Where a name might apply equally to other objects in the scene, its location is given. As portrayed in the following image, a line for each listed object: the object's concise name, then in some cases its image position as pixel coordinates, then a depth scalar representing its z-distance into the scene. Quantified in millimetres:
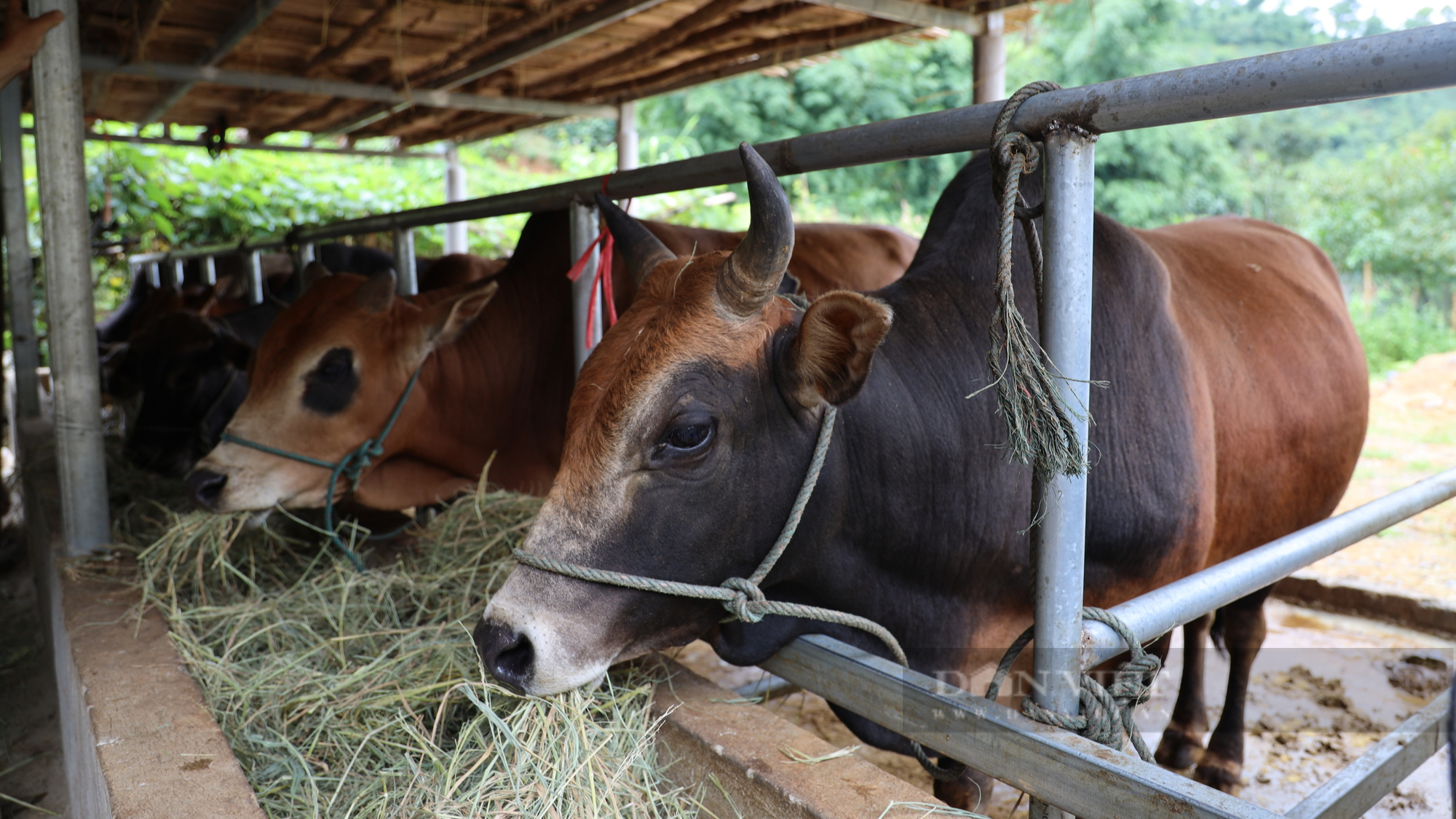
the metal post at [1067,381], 1451
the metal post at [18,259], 4160
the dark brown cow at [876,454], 1757
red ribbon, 2832
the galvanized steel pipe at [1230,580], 1561
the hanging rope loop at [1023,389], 1457
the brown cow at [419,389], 3270
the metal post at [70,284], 3143
